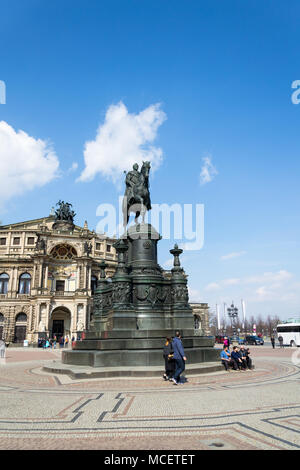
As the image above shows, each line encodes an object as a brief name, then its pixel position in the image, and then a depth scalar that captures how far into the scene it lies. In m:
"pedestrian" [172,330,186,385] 9.63
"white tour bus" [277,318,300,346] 39.03
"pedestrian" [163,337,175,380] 10.39
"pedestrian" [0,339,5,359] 23.65
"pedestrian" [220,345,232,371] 13.12
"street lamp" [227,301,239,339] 50.92
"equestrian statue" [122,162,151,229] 18.17
